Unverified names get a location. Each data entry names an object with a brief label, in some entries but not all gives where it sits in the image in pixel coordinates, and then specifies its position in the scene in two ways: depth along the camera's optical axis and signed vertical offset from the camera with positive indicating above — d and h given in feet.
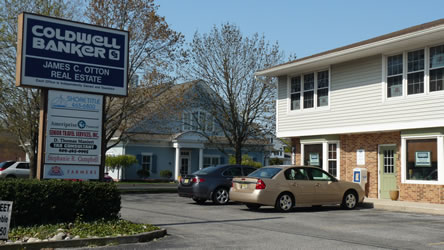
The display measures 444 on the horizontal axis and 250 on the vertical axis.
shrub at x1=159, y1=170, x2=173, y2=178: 133.28 -4.97
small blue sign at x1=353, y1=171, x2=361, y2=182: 65.87 -2.20
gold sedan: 50.65 -3.25
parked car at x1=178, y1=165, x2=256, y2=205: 58.95 -3.39
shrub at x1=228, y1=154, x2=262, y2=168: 140.28 -1.25
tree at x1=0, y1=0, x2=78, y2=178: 79.30 +11.22
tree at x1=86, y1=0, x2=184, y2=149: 80.59 +17.81
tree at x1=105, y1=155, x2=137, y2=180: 125.08 -1.92
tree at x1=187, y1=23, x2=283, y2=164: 92.89 +13.71
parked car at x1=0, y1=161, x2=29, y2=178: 110.82 -4.13
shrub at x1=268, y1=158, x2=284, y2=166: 167.35 -1.25
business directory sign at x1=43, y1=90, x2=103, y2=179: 38.42 +1.29
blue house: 131.95 +0.76
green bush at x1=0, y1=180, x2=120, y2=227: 33.53 -3.44
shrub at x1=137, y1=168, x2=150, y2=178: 131.03 -5.03
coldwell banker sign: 38.40 +7.80
